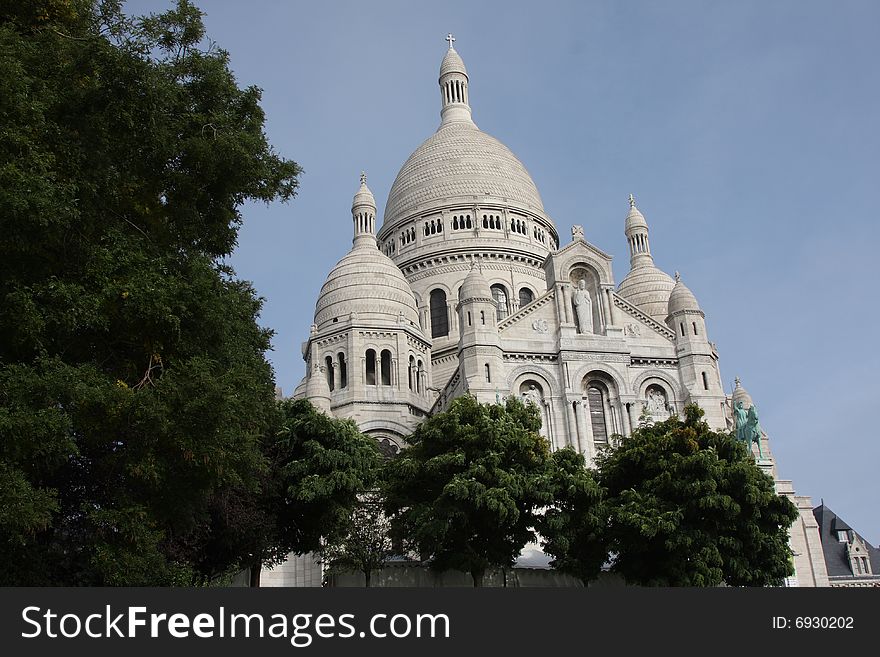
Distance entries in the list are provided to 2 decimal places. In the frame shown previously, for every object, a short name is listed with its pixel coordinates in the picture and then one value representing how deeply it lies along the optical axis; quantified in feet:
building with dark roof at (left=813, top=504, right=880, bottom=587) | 203.92
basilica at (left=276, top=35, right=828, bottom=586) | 147.13
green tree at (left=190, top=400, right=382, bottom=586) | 92.38
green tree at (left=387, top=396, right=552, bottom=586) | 94.22
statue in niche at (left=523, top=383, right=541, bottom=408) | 145.28
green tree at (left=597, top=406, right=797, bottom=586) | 97.66
